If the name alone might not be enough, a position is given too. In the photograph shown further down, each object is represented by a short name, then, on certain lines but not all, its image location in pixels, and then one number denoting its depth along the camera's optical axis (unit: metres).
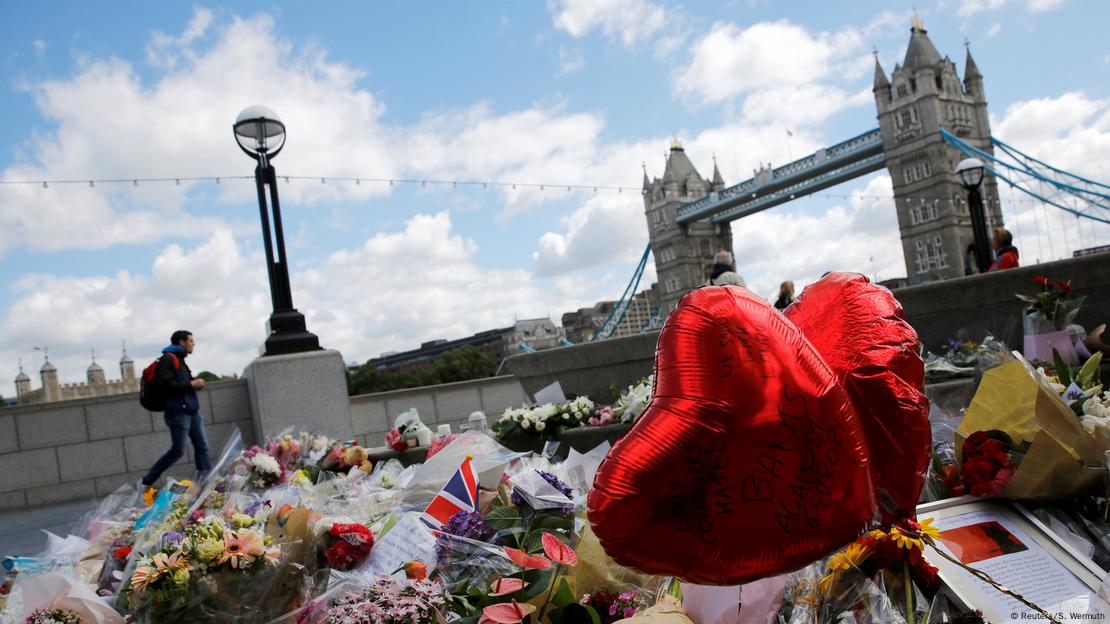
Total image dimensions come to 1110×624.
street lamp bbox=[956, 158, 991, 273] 12.23
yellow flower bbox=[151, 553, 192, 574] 1.94
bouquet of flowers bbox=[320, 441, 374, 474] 4.51
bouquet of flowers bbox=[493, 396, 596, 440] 4.92
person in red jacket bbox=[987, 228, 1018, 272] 7.00
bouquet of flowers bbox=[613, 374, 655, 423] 4.52
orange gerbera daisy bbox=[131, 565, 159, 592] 1.93
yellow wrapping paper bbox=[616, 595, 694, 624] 1.51
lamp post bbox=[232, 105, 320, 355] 8.45
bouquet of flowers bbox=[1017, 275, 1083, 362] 4.02
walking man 6.82
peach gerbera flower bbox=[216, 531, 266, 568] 1.96
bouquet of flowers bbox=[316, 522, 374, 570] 2.11
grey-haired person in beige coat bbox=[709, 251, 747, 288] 6.78
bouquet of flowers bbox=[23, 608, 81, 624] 2.00
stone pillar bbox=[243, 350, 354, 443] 8.26
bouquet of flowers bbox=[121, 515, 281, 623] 1.93
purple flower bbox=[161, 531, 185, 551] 2.07
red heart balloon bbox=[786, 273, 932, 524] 1.41
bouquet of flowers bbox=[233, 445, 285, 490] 4.05
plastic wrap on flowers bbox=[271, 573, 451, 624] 1.56
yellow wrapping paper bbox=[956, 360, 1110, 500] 2.00
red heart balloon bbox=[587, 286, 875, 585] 1.13
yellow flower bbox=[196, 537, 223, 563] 1.96
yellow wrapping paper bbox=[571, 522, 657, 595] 1.80
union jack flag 2.28
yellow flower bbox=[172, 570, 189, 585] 1.92
